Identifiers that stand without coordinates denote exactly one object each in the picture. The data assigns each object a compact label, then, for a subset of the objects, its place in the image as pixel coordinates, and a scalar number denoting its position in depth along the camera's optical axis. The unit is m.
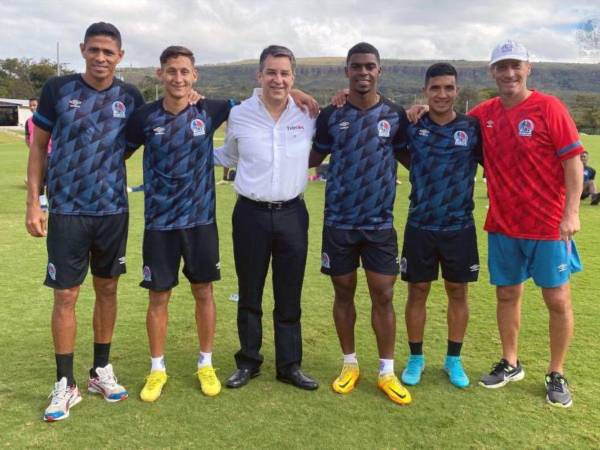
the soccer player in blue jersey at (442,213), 3.82
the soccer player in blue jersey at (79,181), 3.54
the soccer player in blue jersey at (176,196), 3.69
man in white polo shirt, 3.79
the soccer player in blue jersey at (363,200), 3.74
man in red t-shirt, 3.66
